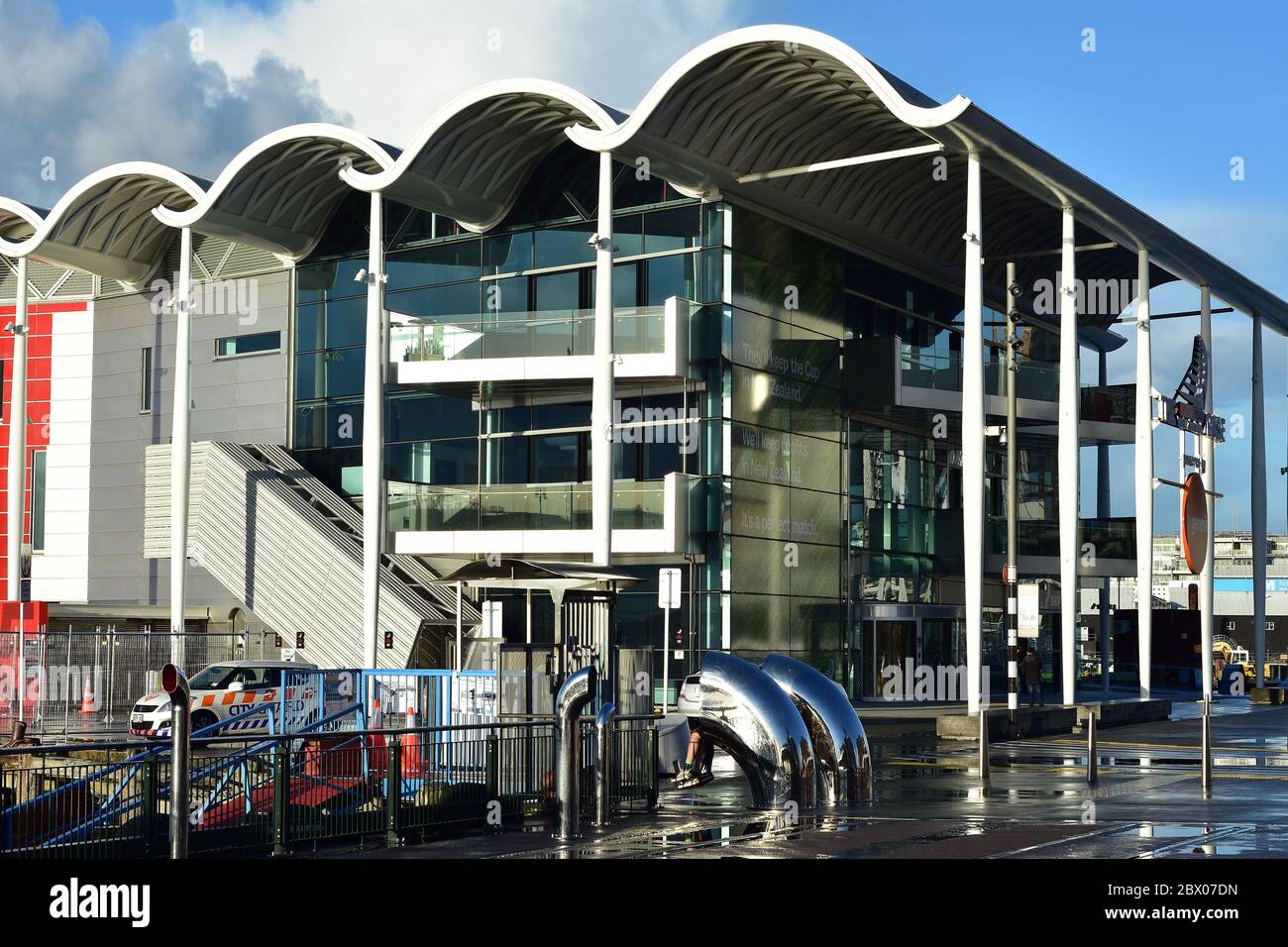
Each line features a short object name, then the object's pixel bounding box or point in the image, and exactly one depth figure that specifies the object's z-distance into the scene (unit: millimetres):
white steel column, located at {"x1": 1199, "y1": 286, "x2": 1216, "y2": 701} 42688
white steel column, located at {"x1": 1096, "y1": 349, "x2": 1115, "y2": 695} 48000
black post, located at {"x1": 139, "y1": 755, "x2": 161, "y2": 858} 13016
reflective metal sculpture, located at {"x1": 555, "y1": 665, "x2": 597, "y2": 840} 15195
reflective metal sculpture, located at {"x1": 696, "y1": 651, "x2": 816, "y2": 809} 16734
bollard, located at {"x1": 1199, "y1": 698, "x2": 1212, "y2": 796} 18872
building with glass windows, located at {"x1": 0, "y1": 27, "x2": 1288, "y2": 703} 35031
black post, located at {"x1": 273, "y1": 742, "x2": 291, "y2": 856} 14008
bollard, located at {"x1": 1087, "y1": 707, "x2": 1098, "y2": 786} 19562
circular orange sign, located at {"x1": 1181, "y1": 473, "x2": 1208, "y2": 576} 38375
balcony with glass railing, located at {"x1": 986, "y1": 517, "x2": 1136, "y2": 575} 44312
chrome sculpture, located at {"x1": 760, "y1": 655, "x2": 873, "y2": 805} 17453
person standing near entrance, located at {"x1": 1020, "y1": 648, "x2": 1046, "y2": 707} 38594
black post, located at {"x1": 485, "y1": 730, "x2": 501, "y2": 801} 16078
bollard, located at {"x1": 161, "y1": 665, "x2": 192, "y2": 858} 10133
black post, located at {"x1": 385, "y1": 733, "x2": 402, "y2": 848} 14867
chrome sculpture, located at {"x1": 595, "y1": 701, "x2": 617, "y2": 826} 16047
